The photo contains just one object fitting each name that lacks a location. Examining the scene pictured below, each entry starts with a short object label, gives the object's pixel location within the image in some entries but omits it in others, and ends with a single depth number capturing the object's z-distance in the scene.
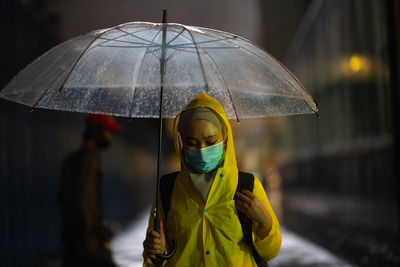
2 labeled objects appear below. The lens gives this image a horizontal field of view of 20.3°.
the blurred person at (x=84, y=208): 9.63
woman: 5.35
